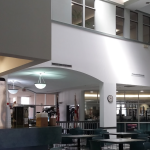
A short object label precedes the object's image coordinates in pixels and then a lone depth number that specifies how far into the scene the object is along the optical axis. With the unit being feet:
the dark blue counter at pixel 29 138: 11.28
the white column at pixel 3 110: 12.05
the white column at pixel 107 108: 39.20
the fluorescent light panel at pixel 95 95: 53.98
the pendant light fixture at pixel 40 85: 38.57
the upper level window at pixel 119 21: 42.45
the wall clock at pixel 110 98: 39.86
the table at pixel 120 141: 24.14
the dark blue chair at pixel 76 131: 34.60
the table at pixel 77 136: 28.63
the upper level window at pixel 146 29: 46.57
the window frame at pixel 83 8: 37.19
